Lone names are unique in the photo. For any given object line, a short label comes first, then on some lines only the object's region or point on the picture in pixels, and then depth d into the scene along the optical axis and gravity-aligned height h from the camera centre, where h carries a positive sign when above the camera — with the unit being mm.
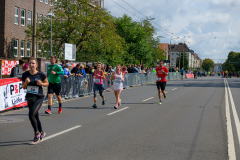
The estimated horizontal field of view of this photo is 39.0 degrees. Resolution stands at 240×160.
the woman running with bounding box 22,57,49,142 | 6539 -388
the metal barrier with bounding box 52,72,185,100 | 16272 -768
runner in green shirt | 10723 -376
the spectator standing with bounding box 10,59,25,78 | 12742 -6
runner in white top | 12930 -301
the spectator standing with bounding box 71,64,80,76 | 18372 +140
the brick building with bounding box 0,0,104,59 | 35875 +4892
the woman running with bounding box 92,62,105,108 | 12938 -276
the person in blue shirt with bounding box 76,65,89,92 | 18416 -75
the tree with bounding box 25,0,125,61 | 33375 +4397
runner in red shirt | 14669 -149
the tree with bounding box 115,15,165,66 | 55375 +5375
